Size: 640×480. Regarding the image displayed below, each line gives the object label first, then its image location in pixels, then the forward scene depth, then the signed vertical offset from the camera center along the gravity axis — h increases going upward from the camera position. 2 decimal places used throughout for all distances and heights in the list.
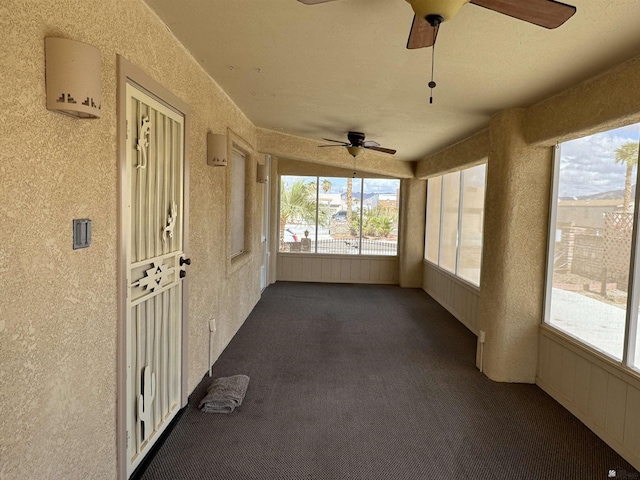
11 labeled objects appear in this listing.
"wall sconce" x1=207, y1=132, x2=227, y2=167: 3.23 +0.52
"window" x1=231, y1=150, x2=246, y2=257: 4.72 +0.12
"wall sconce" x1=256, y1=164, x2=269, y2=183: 5.62 +0.56
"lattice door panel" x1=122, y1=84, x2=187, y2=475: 2.06 -0.33
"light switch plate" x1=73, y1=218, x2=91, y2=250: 1.55 -0.10
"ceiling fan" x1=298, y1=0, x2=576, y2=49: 1.32 +0.72
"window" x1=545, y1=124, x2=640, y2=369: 2.56 -0.15
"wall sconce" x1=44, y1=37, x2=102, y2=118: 1.36 +0.46
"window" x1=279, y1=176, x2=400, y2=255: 8.08 +0.01
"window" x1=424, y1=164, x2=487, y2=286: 5.05 -0.02
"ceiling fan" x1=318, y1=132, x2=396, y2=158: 4.83 +0.89
